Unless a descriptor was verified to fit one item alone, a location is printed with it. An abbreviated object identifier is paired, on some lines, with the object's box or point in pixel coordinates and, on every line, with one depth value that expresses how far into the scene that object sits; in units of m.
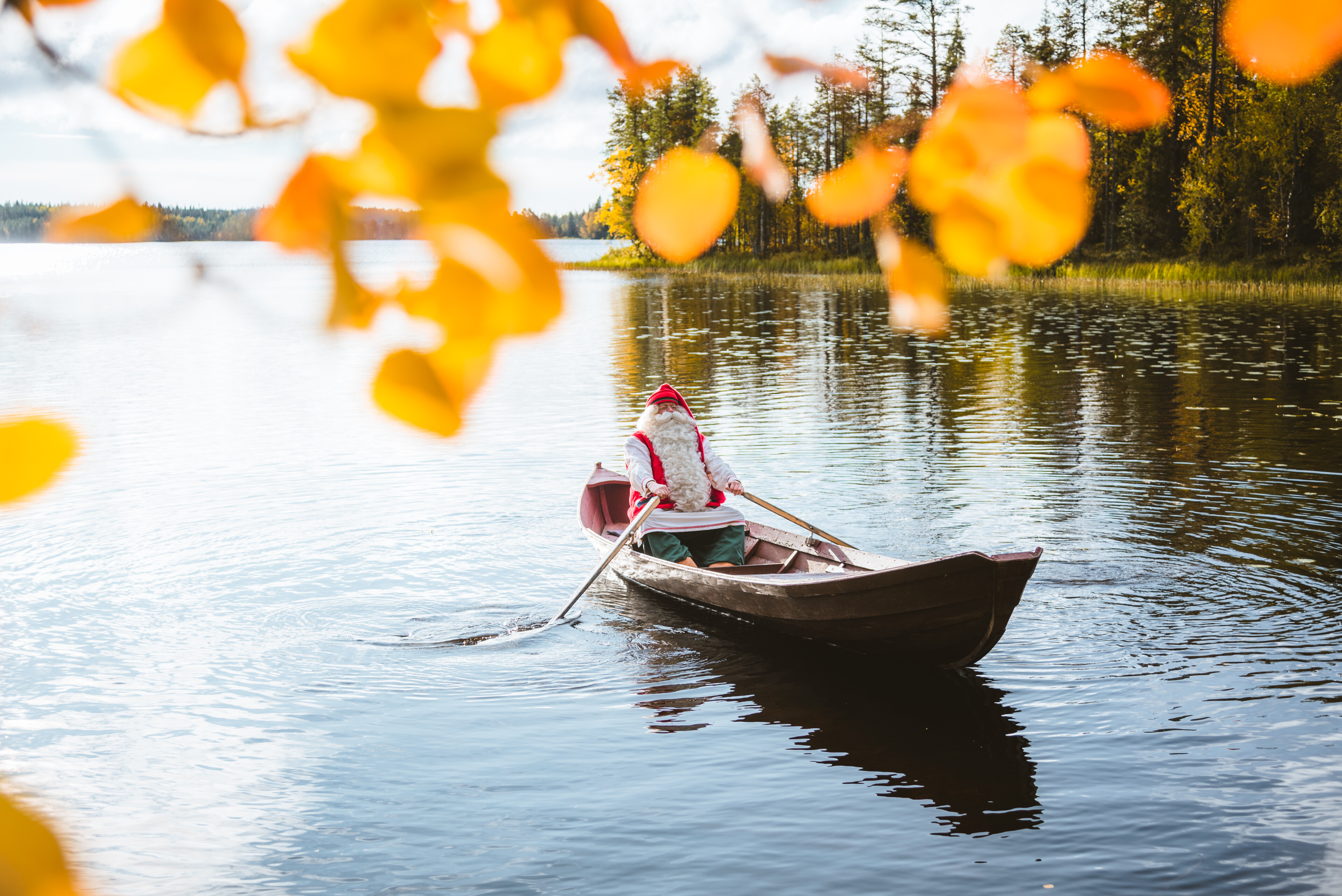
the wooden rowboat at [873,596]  7.65
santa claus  10.16
